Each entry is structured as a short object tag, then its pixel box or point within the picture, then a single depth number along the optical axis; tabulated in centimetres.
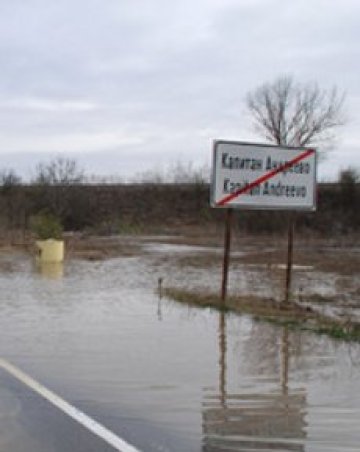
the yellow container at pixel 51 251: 2788
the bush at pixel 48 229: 3002
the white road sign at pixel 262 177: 1576
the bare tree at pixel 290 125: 9200
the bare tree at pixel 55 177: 7625
